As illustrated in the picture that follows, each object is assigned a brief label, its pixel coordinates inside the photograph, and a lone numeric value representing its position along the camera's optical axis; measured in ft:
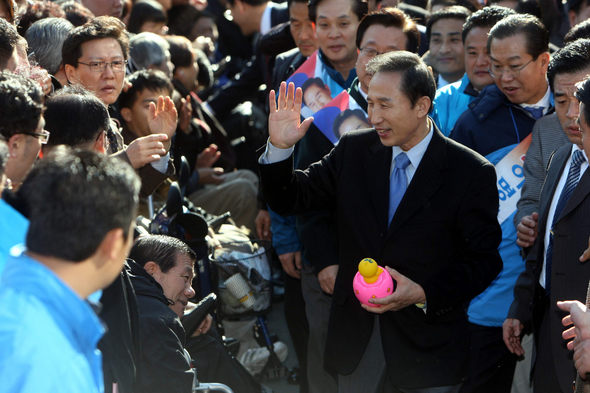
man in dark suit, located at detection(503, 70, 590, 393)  21.31
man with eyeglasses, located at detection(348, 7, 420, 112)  28.96
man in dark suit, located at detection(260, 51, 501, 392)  22.33
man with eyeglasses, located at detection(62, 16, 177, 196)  28.53
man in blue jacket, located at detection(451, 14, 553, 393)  27.73
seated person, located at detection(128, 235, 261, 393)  21.42
